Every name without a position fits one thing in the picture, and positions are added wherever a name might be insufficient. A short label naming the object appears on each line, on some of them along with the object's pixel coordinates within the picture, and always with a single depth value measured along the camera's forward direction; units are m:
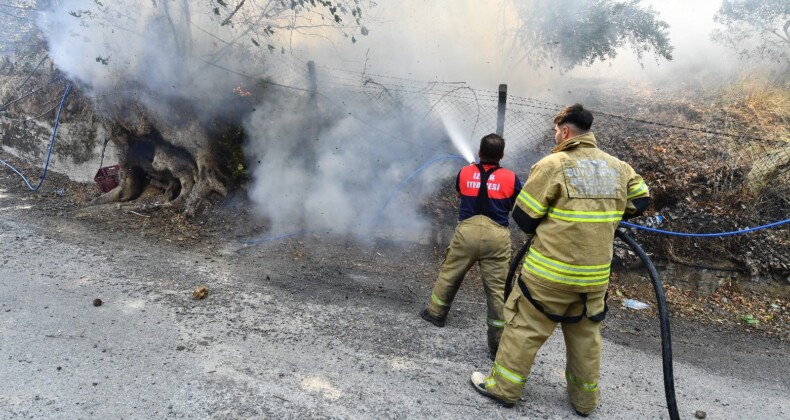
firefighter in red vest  3.33
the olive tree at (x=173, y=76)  6.34
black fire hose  2.49
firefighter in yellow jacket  2.49
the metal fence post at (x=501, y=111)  5.56
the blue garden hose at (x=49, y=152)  7.11
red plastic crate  6.99
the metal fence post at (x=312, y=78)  6.22
